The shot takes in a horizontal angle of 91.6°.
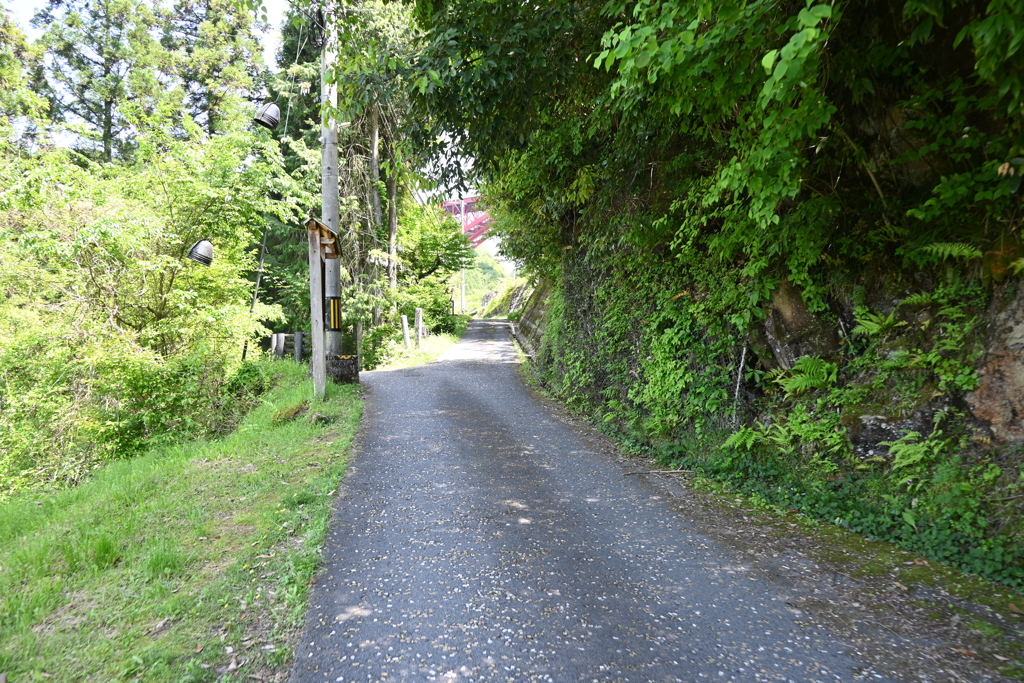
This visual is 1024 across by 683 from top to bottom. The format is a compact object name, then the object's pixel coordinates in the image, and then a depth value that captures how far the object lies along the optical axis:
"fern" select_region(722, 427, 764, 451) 4.51
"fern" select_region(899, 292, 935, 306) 3.56
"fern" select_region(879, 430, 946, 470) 3.36
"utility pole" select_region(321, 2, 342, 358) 8.82
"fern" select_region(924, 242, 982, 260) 3.21
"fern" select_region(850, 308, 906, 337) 3.76
